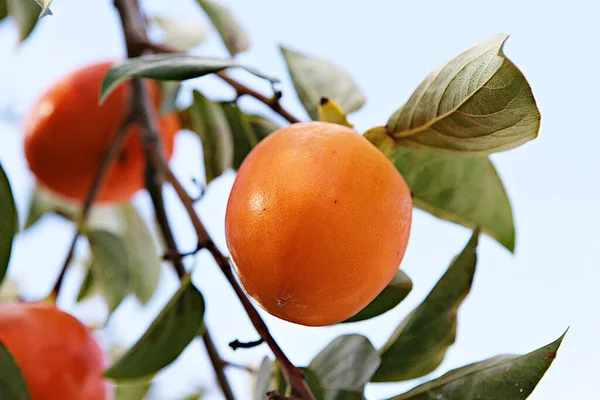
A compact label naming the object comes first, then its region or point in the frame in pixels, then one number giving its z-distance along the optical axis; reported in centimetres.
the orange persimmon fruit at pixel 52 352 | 75
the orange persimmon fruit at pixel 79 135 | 91
